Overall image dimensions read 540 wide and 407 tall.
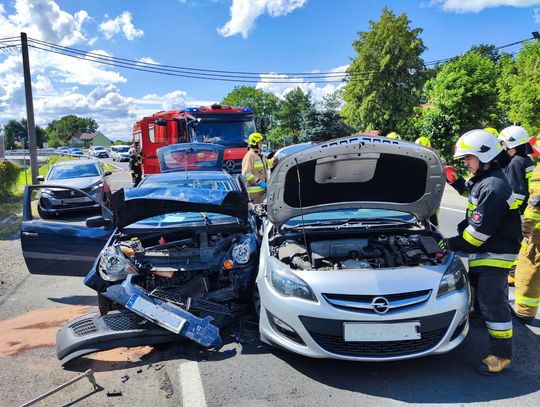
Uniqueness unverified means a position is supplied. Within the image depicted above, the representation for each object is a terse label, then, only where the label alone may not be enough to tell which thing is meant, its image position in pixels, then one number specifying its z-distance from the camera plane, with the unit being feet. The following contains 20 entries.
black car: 36.27
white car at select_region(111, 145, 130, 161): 141.08
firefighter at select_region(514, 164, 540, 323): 13.09
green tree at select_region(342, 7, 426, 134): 88.22
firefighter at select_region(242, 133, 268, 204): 24.25
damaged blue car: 11.56
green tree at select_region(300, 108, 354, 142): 98.99
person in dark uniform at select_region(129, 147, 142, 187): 46.96
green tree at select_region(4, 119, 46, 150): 318.24
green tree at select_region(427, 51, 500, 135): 59.26
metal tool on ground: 9.46
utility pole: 51.47
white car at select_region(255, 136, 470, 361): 9.73
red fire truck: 37.76
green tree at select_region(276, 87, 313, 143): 162.09
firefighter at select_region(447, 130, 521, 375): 10.25
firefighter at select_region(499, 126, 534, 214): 14.70
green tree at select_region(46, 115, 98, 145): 355.36
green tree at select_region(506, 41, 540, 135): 46.73
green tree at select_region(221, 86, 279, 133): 217.97
